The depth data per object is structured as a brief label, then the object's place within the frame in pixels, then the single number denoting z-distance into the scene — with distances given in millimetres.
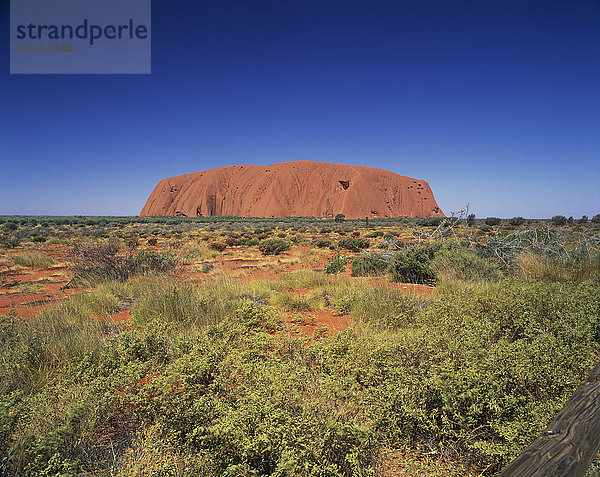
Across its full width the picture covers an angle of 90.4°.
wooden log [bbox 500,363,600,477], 1620
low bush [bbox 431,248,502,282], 7383
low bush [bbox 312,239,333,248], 18822
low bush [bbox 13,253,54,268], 12164
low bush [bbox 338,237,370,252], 17217
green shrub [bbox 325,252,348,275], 9657
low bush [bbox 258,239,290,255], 16250
